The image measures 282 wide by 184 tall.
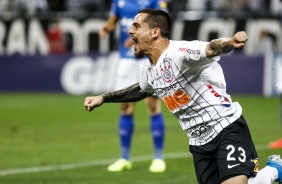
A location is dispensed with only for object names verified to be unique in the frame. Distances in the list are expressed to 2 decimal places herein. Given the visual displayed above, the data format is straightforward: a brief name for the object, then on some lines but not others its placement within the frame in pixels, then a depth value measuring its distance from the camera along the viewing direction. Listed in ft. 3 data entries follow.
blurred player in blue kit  64.34
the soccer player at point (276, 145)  74.73
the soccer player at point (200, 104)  40.14
